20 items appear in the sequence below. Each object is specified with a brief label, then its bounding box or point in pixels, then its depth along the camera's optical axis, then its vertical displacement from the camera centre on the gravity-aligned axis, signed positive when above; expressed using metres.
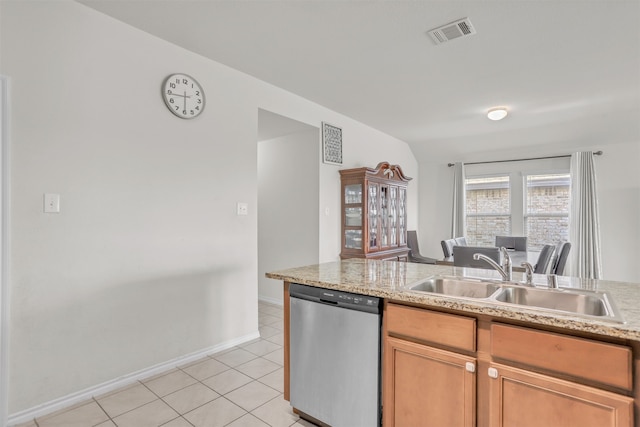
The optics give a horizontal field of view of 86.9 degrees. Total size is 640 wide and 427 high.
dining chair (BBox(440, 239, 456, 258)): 4.65 -0.43
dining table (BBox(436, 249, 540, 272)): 3.82 -0.54
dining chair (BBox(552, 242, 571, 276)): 3.93 -0.48
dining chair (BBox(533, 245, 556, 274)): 3.53 -0.45
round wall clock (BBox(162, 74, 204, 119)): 2.66 +0.98
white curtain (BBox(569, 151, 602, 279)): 5.07 -0.06
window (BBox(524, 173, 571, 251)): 5.50 +0.14
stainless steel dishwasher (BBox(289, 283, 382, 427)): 1.68 -0.74
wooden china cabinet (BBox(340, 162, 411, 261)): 4.33 +0.05
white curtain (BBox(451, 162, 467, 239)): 6.32 +0.22
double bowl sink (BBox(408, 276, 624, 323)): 1.52 -0.38
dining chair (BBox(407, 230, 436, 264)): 5.82 -0.60
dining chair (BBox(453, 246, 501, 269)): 3.38 -0.40
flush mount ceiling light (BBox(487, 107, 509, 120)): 4.29 +1.34
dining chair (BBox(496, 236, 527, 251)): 5.34 -0.40
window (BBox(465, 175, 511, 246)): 6.03 +0.15
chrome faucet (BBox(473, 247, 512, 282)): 1.80 -0.28
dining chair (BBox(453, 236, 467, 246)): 5.08 -0.38
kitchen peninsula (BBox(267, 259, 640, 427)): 1.14 -0.56
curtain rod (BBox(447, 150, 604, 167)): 5.13 +0.99
